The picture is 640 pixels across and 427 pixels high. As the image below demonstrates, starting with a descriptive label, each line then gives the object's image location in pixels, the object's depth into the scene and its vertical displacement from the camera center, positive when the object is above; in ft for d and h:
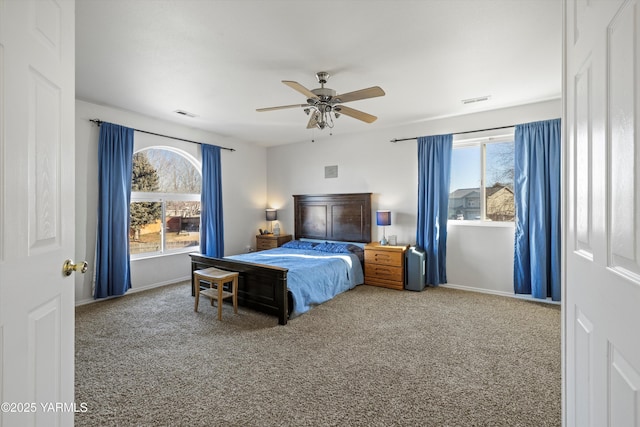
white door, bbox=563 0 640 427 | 2.37 +0.00
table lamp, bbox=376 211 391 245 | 16.25 -0.26
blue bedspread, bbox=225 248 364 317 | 12.09 -2.64
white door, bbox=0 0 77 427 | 2.99 +0.04
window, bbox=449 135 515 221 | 14.57 +1.64
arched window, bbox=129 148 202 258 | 15.52 +0.56
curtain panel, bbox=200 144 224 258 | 17.84 +0.39
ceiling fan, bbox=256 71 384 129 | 8.75 +3.49
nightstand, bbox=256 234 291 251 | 20.35 -1.85
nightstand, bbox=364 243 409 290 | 15.44 -2.73
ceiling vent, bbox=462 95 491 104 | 12.69 +4.83
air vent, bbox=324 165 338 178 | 19.34 +2.68
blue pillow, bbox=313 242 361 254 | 16.89 -1.96
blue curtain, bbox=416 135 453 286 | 15.37 +0.61
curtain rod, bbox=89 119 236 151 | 13.33 +4.10
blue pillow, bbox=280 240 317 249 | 18.51 -1.94
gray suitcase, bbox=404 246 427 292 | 15.02 -2.81
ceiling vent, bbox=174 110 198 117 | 14.42 +4.85
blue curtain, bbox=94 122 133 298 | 13.38 +0.20
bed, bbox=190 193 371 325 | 11.49 -2.19
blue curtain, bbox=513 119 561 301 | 12.80 +0.17
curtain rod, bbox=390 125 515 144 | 14.17 +4.04
